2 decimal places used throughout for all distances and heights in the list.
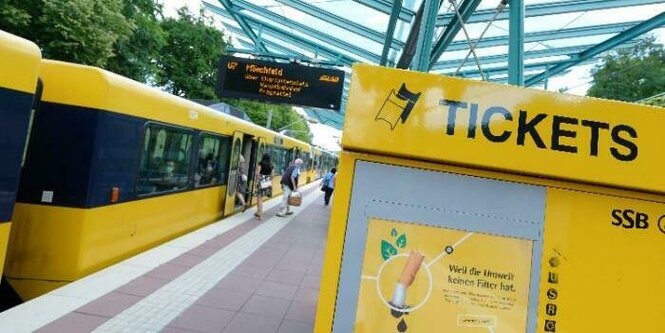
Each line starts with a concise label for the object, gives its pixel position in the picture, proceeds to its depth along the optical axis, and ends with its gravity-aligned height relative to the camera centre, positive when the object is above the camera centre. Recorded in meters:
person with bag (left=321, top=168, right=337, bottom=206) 16.89 +0.20
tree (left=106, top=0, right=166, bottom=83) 18.78 +5.14
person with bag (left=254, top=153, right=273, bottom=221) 12.12 +0.08
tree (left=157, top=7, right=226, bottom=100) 27.97 +6.93
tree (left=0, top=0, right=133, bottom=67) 12.20 +3.56
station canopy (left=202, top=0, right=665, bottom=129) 10.10 +4.59
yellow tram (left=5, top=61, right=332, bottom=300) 5.21 -0.14
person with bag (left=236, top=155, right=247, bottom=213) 12.26 -0.07
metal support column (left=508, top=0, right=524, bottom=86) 5.32 +1.91
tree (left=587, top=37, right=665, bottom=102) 10.95 +3.56
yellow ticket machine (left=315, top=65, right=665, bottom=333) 1.66 -0.05
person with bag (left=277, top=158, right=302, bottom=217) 12.92 +0.10
